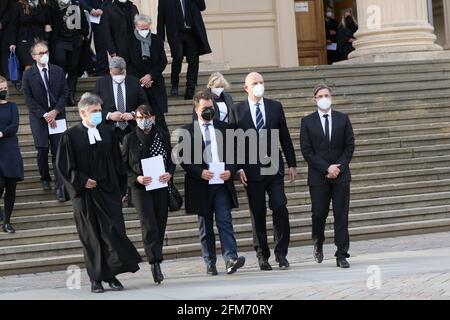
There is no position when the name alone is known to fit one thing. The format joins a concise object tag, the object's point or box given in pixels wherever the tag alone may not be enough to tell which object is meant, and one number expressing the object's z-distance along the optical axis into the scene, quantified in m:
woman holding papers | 11.32
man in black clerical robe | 10.87
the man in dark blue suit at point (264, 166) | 11.89
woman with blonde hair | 12.85
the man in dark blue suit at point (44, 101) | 14.16
